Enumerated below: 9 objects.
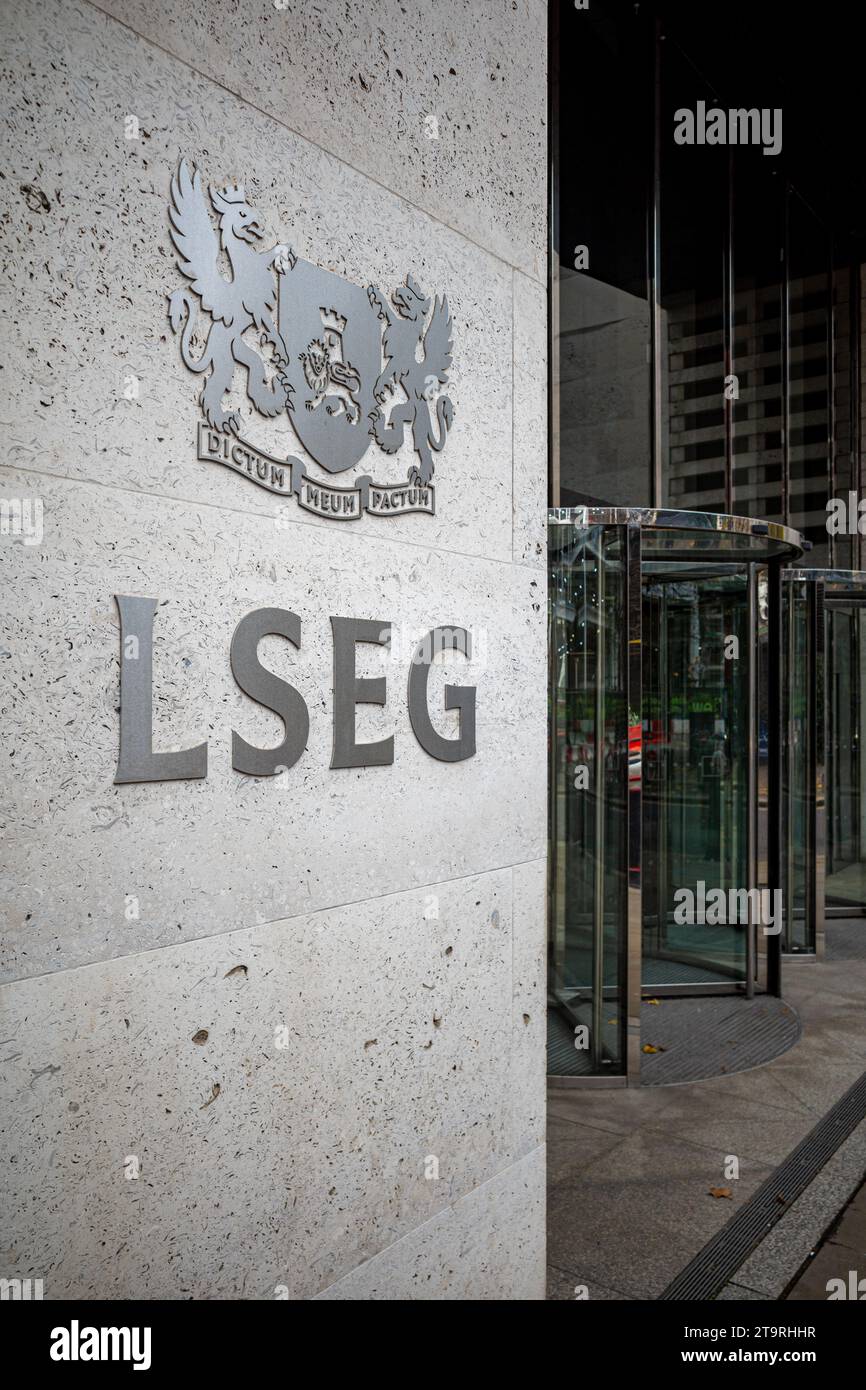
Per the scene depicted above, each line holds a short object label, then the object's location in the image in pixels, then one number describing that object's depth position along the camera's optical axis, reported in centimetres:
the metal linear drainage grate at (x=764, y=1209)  312
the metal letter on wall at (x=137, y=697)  169
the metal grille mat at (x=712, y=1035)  495
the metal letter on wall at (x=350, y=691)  211
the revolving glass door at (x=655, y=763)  488
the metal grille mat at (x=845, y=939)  736
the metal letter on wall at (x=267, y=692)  190
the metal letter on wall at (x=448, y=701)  234
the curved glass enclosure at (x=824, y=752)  743
